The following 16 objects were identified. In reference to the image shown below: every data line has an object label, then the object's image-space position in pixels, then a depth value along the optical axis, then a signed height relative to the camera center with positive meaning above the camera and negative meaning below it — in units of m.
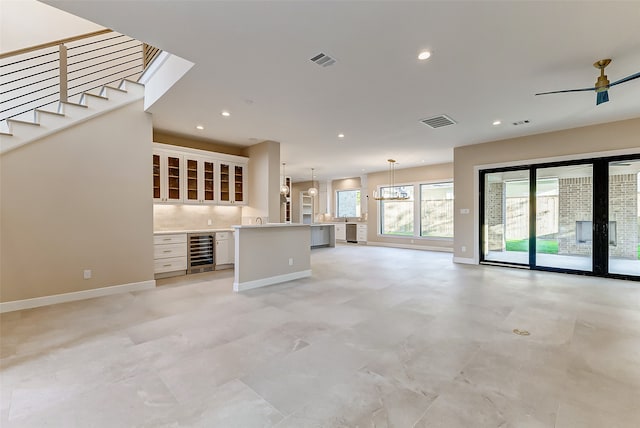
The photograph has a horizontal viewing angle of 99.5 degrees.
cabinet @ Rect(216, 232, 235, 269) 6.18 -0.76
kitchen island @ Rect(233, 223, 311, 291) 4.57 -0.72
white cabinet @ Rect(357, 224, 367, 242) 11.66 -0.78
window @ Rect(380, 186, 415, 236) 10.36 -0.01
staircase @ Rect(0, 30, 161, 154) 3.77 +2.03
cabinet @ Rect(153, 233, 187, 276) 5.30 -0.77
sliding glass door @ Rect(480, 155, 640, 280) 5.16 -0.03
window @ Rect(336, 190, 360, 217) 12.29 +0.56
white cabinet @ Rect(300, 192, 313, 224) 13.62 +0.31
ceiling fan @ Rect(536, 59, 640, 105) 3.02 +1.46
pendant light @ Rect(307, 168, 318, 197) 10.81 +0.95
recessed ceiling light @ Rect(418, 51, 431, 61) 2.92 +1.75
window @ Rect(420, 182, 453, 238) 9.46 +0.17
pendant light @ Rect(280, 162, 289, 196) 9.09 +0.84
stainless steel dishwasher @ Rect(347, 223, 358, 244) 12.07 -0.81
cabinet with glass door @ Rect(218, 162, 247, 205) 6.59 +0.79
